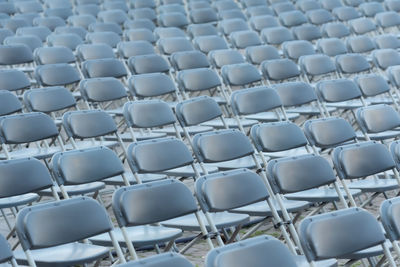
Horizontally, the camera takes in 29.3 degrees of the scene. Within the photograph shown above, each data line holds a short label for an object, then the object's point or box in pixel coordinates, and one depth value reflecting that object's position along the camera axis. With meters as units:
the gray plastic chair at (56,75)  7.93
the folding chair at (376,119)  6.68
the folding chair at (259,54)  9.59
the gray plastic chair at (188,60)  9.02
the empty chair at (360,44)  10.49
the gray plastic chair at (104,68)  8.30
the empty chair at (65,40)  9.95
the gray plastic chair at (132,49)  9.62
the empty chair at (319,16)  12.59
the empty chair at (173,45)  9.97
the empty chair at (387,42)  10.46
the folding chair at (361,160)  5.36
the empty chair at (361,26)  11.95
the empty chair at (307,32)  11.26
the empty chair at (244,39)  10.60
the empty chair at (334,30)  11.52
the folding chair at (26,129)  5.86
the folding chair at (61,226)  4.04
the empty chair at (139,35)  10.60
